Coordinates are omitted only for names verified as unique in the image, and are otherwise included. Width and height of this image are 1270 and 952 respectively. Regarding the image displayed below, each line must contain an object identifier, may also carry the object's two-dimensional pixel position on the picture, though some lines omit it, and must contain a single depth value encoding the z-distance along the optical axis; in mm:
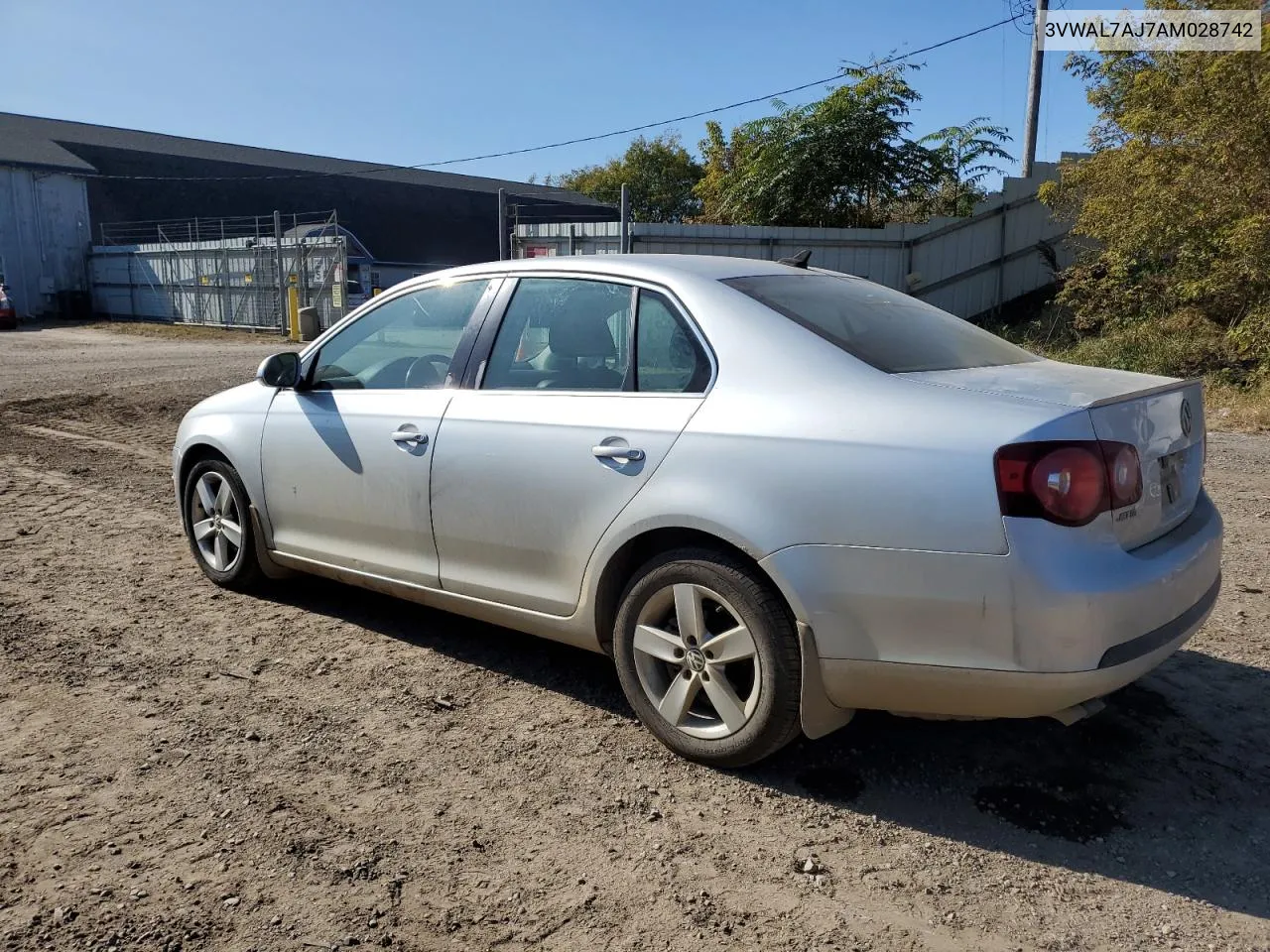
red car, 28250
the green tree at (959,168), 17578
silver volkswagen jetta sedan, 2707
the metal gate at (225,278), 24125
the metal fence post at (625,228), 13047
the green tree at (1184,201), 10758
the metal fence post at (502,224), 13266
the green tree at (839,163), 17016
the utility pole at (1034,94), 19188
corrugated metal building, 34750
